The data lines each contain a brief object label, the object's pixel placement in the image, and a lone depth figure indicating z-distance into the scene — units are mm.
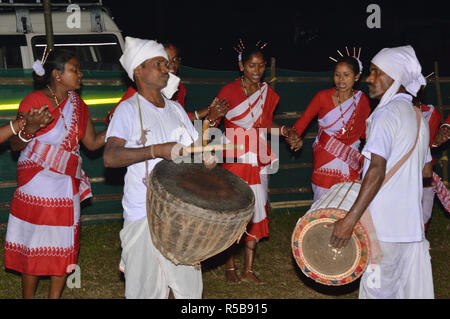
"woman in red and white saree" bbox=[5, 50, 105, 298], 4262
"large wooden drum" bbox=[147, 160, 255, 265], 3055
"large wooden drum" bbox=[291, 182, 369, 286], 3434
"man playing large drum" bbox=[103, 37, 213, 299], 3363
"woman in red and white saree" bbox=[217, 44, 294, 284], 5379
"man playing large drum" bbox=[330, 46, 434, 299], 3352
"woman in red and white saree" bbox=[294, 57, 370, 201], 5480
